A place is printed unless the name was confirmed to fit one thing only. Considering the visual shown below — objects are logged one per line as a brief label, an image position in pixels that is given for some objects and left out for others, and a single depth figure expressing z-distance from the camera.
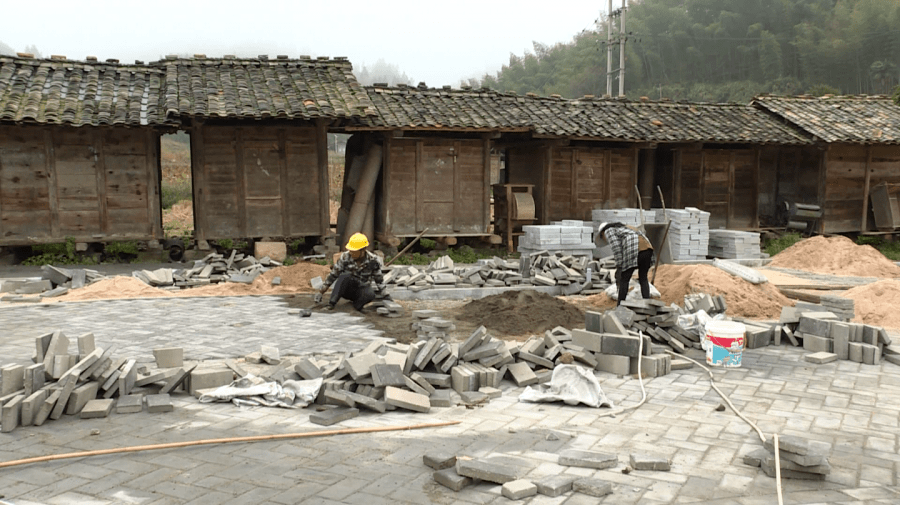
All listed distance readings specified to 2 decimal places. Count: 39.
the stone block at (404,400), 5.75
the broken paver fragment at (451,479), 4.23
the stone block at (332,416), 5.44
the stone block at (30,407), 5.32
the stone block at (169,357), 6.53
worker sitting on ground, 10.07
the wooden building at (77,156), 14.48
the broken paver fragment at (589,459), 4.55
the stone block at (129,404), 5.69
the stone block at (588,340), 7.20
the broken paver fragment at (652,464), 4.55
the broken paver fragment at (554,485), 4.14
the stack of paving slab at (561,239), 14.87
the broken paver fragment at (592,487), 4.17
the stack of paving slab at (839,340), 7.73
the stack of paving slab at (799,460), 4.36
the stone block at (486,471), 4.27
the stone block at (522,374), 6.60
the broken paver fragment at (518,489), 4.11
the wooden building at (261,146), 15.20
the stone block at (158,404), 5.70
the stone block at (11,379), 5.57
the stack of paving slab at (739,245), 17.22
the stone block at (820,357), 7.65
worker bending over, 9.61
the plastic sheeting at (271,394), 5.96
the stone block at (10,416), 5.18
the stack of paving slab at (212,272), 12.27
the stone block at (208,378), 6.20
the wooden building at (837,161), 20.22
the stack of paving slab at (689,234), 16.31
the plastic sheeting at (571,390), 6.04
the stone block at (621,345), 7.07
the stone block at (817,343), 8.02
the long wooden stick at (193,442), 4.57
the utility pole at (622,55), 29.11
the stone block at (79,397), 5.57
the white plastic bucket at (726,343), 7.37
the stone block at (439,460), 4.50
